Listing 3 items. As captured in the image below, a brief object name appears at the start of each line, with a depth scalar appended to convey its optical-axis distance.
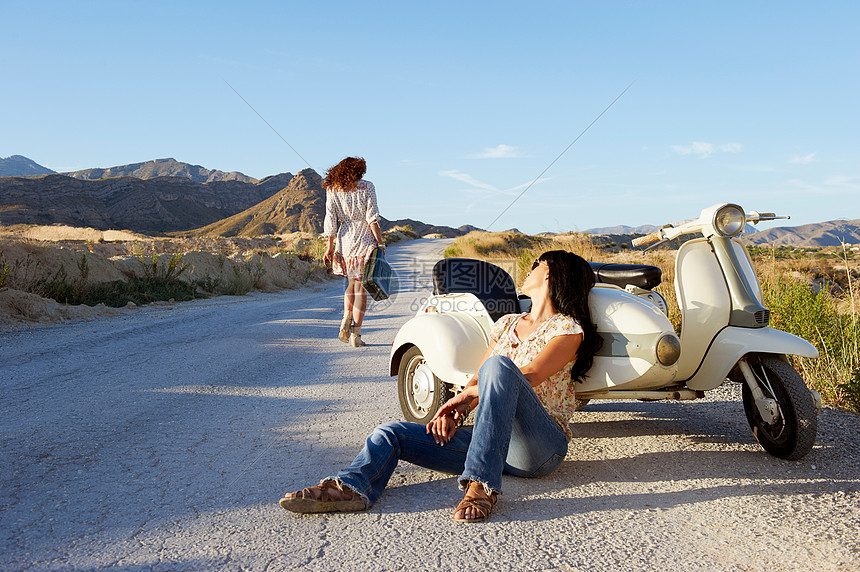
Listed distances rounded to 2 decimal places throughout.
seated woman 2.86
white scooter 3.36
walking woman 7.96
